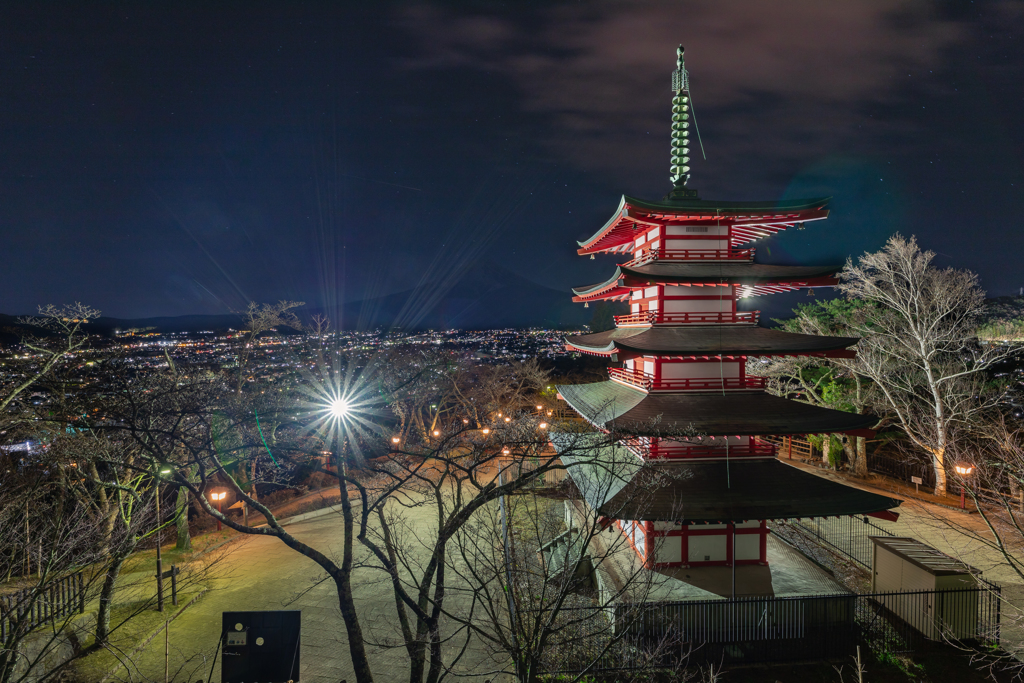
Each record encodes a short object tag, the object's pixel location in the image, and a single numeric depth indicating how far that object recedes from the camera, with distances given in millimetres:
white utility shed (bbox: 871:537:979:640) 11219
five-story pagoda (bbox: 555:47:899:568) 11570
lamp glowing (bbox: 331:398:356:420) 13244
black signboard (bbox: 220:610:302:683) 6988
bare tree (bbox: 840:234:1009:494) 20297
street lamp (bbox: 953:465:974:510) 16938
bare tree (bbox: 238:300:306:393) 18812
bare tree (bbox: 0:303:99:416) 13477
